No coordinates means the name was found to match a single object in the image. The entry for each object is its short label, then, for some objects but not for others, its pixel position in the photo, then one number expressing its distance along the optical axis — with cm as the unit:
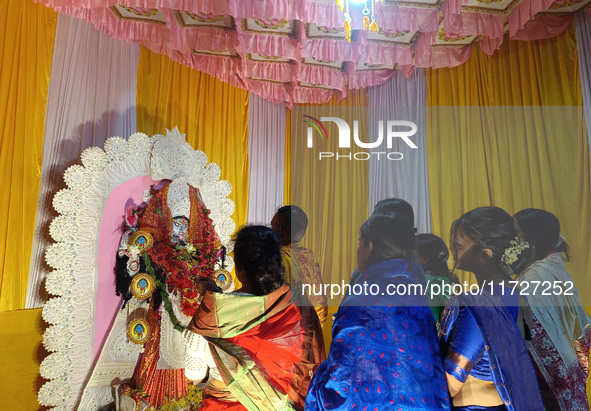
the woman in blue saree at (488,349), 155
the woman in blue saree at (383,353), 141
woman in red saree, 181
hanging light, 312
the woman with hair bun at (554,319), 209
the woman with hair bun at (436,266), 237
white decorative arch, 279
